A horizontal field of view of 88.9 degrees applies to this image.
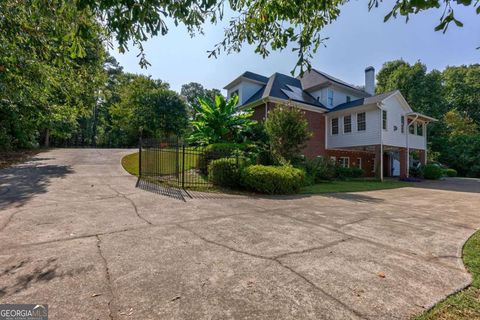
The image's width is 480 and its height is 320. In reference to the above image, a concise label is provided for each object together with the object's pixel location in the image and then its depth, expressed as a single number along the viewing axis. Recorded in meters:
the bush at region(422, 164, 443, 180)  20.19
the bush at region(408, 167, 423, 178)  21.05
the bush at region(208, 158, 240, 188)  9.62
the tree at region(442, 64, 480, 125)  33.22
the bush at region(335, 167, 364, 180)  16.88
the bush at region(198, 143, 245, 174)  10.50
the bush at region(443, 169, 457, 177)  26.33
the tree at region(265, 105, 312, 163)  12.15
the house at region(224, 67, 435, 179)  17.77
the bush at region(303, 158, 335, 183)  13.42
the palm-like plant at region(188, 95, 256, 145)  13.95
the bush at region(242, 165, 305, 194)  9.14
